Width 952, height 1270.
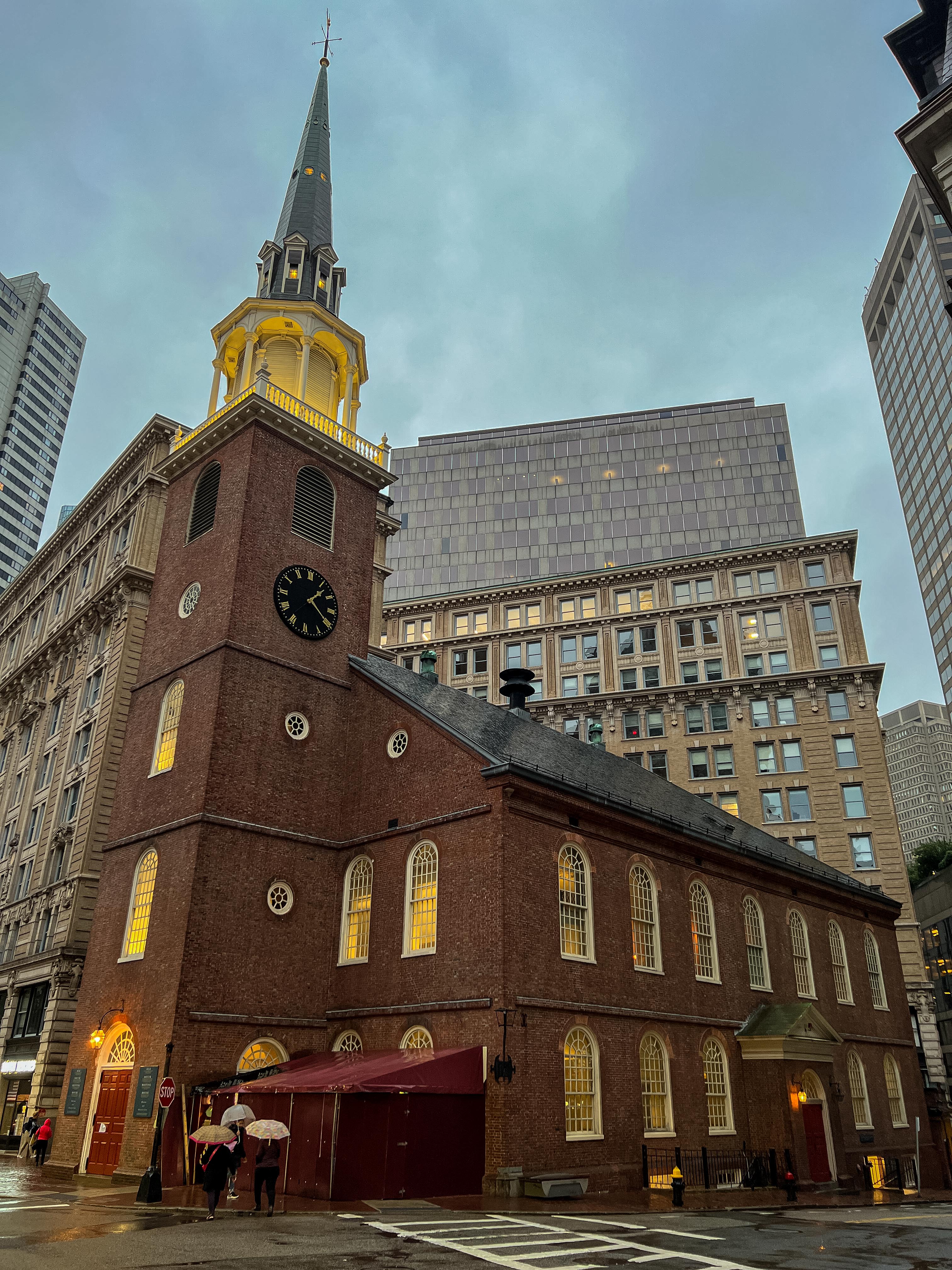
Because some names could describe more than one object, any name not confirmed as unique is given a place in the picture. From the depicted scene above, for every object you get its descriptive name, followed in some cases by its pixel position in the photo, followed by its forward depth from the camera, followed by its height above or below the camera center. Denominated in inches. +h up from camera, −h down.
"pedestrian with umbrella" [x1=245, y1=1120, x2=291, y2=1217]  684.1 -30.4
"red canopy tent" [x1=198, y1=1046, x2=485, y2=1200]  778.8 -13.1
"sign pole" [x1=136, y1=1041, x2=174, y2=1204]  753.0 -57.0
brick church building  940.6 +218.3
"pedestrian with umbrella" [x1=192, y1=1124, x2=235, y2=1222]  668.1 -32.5
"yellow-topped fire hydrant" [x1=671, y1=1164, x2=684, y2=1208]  828.0 -60.4
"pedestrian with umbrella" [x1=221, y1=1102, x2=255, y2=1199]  722.8 -7.4
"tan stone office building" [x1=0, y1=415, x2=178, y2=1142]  1423.5 +571.2
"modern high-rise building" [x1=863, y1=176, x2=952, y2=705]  4466.0 +3349.2
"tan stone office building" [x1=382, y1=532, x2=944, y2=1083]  2327.8 +1074.9
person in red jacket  1181.1 -36.9
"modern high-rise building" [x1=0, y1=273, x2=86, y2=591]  6879.9 +4730.4
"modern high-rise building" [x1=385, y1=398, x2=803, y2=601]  3693.4 +2206.6
